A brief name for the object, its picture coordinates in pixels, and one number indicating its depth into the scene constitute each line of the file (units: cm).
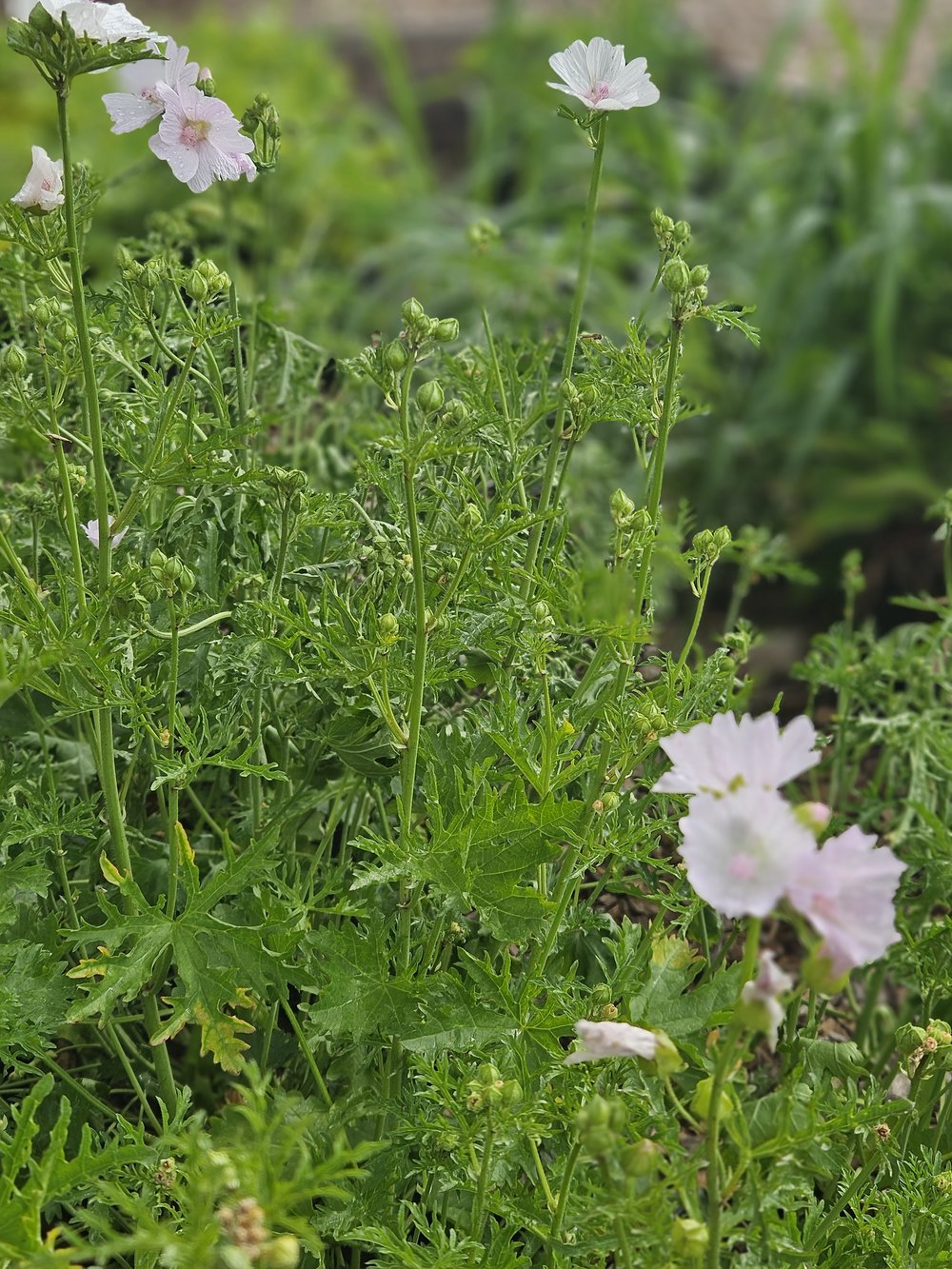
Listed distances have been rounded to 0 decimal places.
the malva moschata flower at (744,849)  58
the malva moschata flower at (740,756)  61
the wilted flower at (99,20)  70
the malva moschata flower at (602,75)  85
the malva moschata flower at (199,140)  81
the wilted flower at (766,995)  61
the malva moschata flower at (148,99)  82
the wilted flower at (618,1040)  67
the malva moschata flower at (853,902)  59
